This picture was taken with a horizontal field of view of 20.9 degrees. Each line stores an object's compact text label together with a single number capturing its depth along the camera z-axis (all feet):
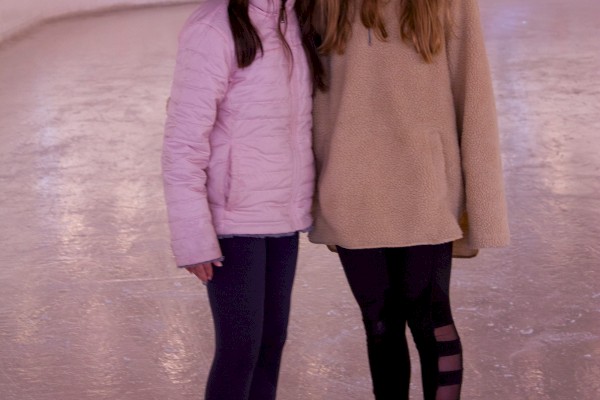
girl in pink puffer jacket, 13.72
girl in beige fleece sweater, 14.34
